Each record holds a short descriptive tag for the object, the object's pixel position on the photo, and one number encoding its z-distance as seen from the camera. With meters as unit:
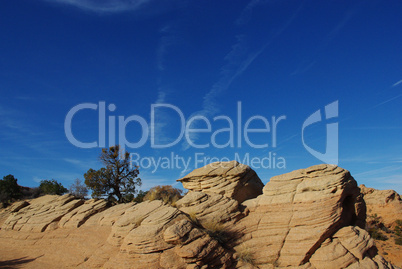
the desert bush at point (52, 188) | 40.06
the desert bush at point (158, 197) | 16.55
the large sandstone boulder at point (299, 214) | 12.74
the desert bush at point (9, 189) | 37.21
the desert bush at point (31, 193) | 40.53
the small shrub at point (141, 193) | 32.27
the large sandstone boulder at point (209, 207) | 14.65
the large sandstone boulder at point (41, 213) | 20.10
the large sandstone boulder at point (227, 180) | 18.78
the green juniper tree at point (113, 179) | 30.67
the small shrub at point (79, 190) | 37.81
